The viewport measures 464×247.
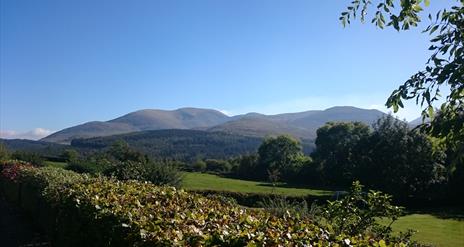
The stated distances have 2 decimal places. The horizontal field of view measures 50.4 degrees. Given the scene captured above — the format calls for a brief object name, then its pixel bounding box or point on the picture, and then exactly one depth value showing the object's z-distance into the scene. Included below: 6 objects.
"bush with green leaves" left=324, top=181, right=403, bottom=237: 7.61
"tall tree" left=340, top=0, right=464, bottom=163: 3.46
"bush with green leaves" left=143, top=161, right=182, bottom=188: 20.23
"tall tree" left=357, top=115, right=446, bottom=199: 40.56
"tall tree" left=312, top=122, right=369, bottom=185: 53.10
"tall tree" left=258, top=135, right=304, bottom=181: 69.06
